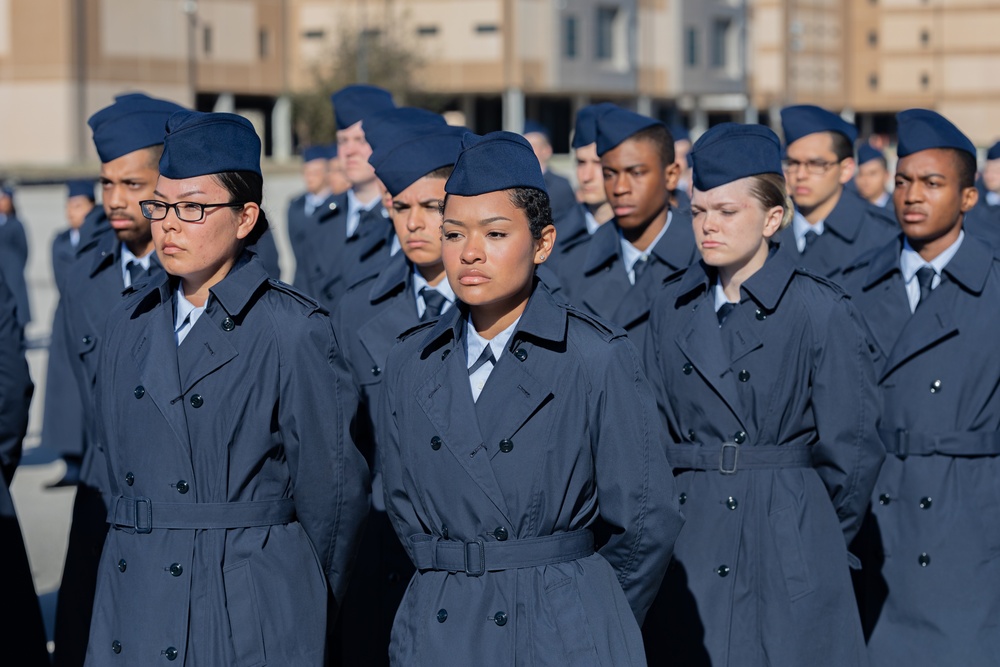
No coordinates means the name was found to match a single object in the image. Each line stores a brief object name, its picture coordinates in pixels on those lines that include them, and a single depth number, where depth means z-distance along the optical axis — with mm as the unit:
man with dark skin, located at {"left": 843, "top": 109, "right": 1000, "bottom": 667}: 10171
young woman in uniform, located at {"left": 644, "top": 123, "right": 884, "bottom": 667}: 8613
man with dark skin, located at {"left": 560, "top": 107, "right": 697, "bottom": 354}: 11516
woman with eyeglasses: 7003
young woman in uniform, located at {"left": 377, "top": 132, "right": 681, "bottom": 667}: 6511
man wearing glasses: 14032
